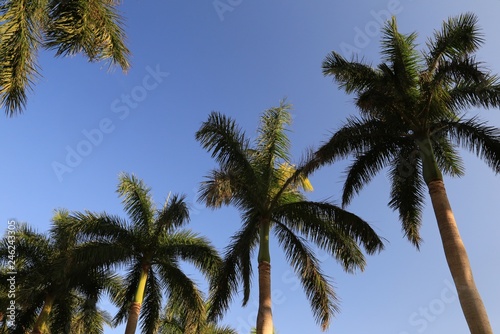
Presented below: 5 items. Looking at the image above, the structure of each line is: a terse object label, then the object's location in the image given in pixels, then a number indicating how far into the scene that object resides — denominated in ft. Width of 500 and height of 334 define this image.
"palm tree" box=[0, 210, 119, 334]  69.87
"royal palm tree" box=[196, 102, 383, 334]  54.03
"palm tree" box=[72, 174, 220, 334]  64.39
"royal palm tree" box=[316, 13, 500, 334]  47.42
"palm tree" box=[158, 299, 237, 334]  64.54
